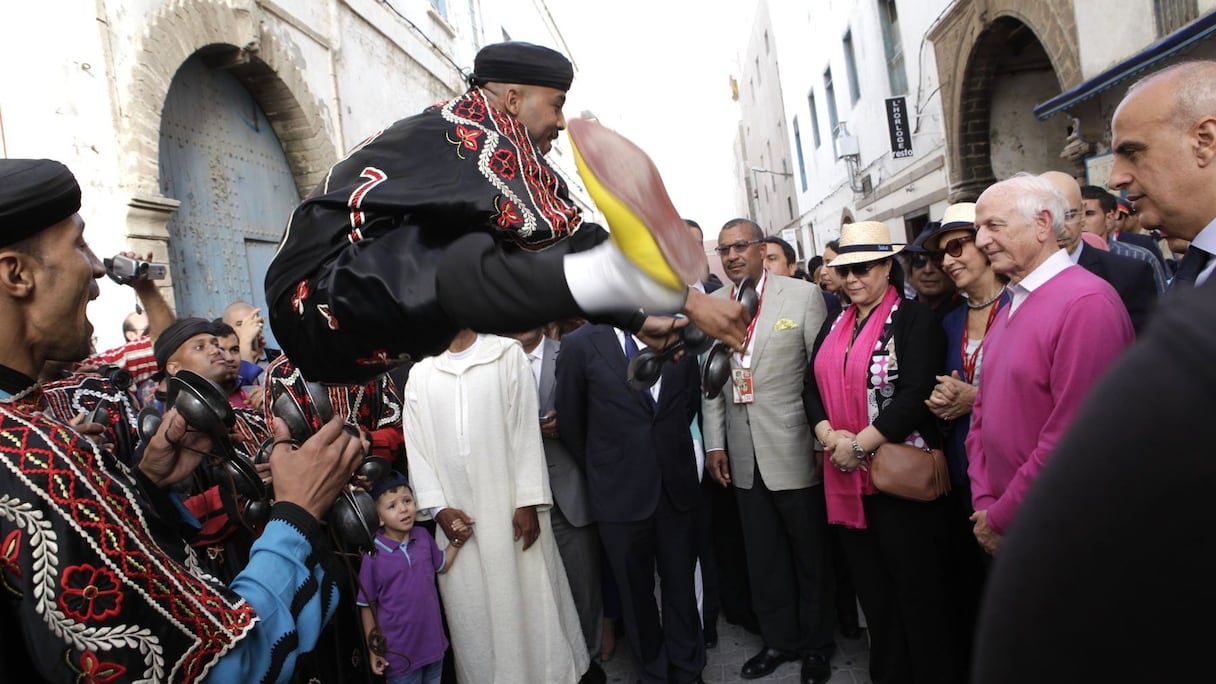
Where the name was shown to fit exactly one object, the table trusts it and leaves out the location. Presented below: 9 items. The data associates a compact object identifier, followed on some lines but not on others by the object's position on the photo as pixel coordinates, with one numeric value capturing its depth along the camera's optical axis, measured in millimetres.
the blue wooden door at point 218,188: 6797
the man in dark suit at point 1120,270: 3217
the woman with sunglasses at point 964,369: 3385
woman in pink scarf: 3520
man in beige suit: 4168
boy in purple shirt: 3660
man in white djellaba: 3949
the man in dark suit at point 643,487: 4086
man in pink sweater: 2529
